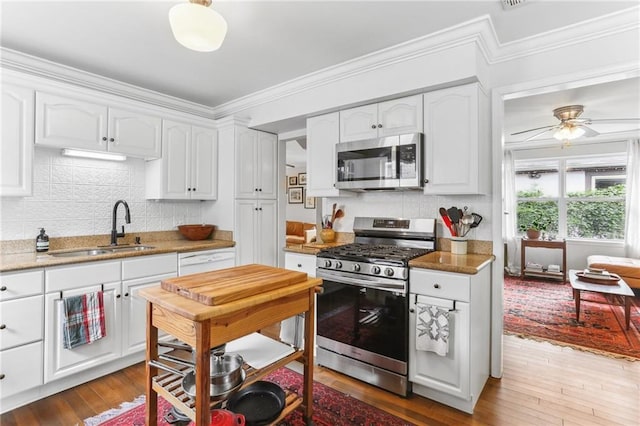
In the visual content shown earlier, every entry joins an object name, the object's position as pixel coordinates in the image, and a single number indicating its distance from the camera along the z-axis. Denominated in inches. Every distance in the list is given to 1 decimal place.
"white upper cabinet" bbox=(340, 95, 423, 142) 99.5
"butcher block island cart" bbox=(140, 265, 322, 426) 45.4
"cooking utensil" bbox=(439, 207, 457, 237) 99.9
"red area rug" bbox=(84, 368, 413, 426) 75.7
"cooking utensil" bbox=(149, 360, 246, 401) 50.8
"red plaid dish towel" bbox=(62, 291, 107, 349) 87.5
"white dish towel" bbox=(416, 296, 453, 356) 79.4
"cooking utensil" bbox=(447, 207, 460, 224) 99.0
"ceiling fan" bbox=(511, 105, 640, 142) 145.9
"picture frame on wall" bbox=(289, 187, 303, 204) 338.3
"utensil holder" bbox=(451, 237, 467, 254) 97.0
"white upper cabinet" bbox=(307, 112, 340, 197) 118.4
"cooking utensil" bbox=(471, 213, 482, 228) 98.4
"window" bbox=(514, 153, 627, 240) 211.8
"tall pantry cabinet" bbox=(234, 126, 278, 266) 140.2
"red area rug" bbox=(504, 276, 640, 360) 120.9
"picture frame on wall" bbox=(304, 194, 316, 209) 324.8
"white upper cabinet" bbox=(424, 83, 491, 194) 90.1
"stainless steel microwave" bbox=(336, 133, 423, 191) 98.4
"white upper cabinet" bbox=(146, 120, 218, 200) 128.3
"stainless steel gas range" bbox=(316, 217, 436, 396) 87.2
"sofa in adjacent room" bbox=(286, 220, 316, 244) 289.6
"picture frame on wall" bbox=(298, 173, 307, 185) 333.0
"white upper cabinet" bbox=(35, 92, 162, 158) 96.5
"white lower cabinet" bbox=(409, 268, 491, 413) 78.2
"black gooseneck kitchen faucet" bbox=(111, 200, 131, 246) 117.3
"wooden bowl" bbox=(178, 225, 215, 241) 137.7
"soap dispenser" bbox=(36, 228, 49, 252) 101.0
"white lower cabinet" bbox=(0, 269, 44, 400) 78.9
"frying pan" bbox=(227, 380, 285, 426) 58.5
